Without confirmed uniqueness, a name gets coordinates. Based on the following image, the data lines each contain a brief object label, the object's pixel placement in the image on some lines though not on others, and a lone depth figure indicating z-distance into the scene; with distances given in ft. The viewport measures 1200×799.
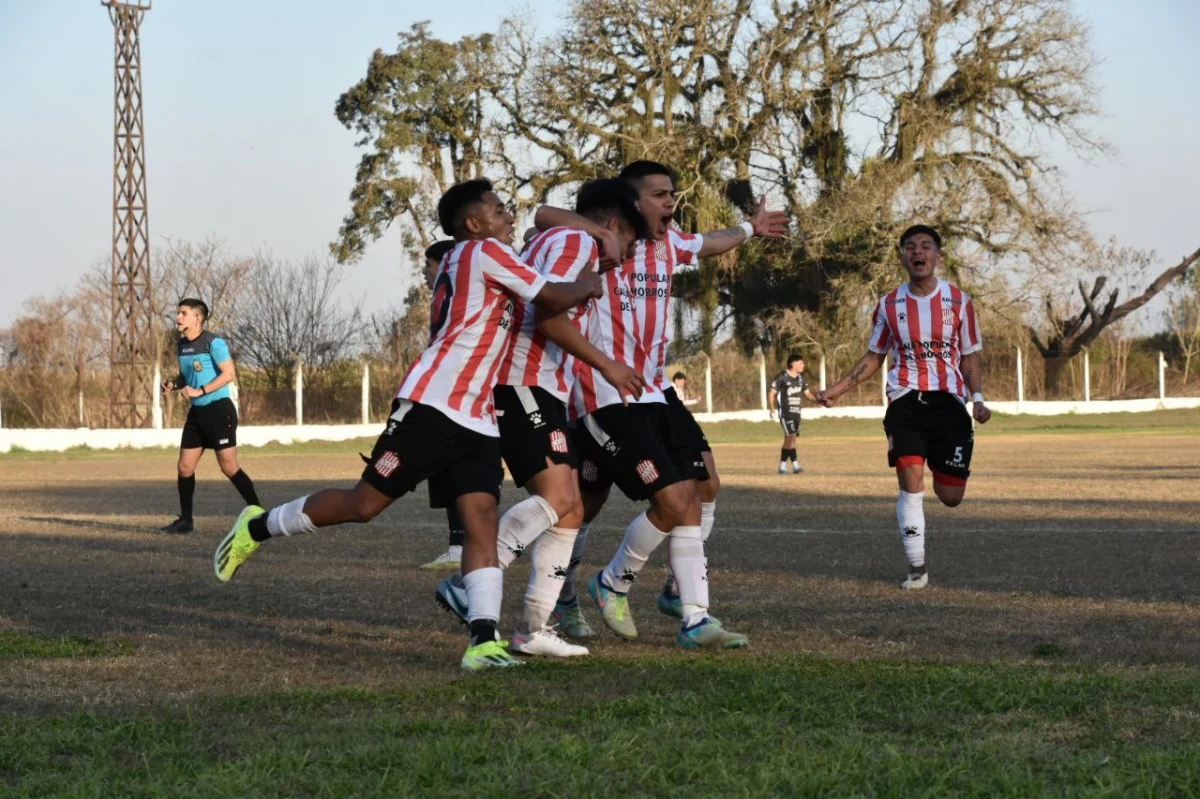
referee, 77.57
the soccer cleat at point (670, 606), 43.09
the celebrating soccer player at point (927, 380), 56.12
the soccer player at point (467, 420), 35.45
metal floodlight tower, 251.26
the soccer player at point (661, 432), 40.10
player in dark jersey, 135.20
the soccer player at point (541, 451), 37.42
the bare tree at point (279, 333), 311.28
